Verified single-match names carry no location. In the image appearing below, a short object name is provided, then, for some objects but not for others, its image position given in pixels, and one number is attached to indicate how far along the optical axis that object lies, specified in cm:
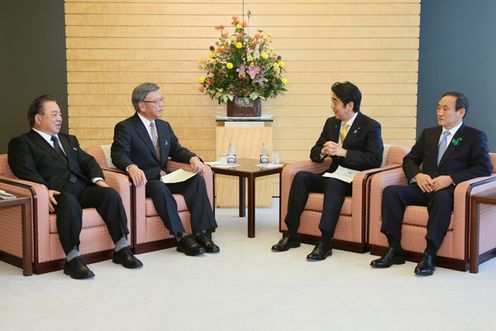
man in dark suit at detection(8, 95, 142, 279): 530
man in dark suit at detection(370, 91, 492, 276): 528
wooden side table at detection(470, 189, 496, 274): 500
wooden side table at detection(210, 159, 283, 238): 616
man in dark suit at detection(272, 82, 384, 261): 578
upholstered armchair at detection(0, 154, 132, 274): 502
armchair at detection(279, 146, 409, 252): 560
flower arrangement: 708
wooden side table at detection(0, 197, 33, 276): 488
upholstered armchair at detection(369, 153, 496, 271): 508
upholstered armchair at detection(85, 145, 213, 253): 561
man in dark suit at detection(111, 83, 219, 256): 565
